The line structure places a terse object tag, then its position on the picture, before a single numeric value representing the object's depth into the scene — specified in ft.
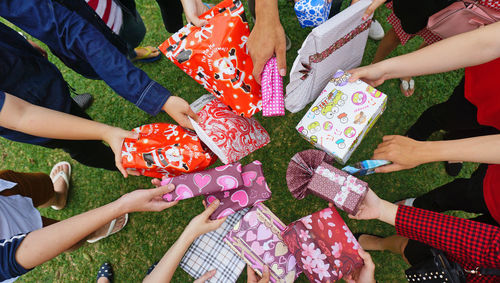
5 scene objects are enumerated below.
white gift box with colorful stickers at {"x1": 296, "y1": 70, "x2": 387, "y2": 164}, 5.67
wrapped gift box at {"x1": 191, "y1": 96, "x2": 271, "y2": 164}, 6.20
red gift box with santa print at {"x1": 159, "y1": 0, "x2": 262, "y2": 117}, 5.76
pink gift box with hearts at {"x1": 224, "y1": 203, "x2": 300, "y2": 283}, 6.47
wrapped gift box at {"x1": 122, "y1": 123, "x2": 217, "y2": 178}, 5.76
